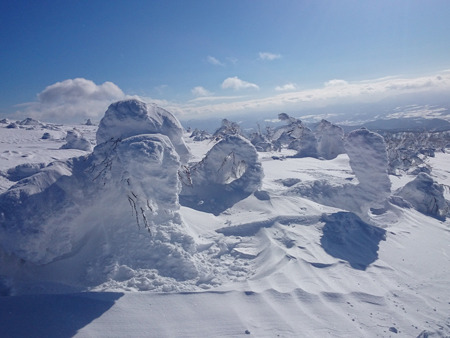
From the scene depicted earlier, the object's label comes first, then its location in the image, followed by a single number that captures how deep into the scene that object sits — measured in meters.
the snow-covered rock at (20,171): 7.22
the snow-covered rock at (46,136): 19.22
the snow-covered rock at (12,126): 23.20
